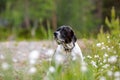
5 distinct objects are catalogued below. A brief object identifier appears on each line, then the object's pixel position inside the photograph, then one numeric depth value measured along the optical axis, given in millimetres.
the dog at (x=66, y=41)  8188
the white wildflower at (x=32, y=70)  5166
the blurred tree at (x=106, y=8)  30766
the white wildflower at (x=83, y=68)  5344
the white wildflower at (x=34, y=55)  4898
